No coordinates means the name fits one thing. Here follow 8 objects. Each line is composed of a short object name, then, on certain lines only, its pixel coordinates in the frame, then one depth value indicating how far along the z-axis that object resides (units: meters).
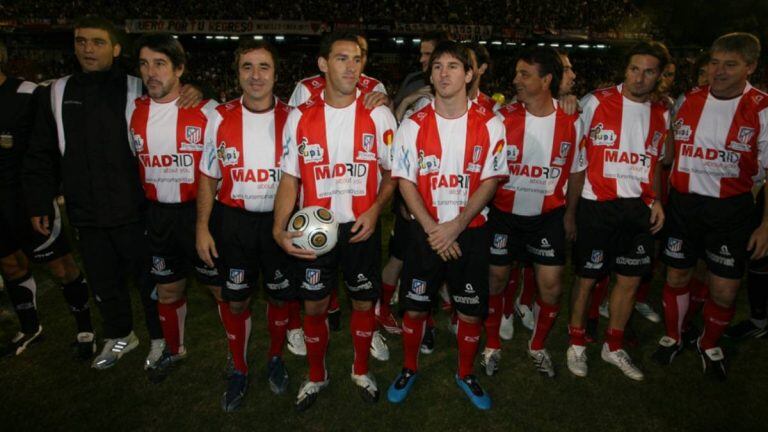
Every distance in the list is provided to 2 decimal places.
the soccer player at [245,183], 3.17
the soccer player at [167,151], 3.33
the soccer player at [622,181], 3.57
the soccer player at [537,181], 3.57
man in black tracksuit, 3.41
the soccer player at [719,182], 3.47
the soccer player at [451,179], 3.04
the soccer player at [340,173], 3.07
